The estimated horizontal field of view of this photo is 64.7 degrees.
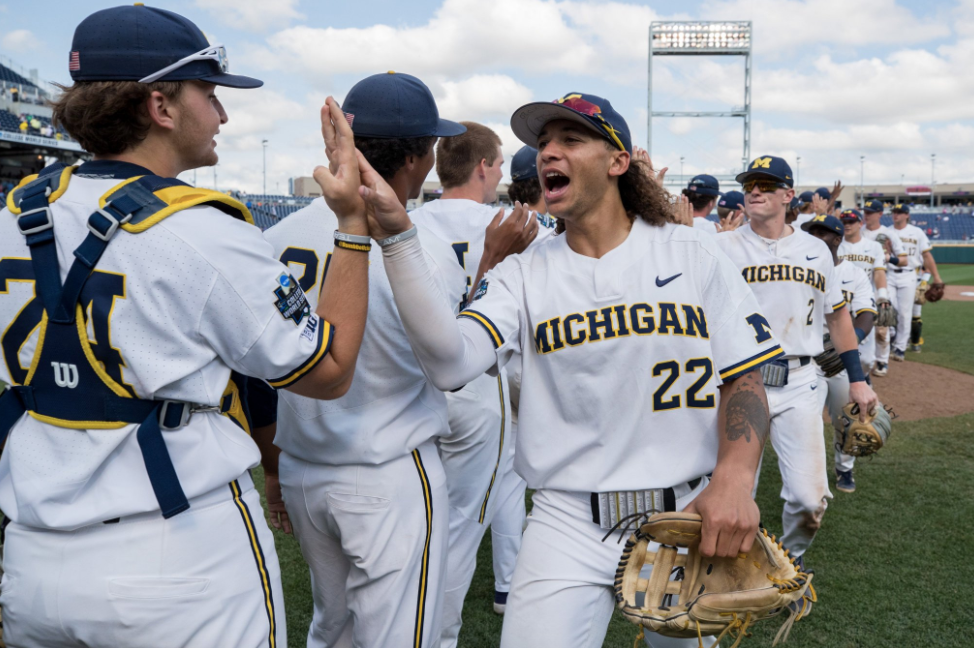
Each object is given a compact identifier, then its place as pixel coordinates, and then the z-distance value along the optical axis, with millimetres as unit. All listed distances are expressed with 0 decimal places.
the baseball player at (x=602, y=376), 2502
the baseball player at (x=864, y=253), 10234
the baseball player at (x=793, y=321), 4672
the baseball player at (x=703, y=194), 7785
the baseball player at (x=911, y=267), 12781
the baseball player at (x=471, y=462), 3418
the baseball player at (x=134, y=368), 1721
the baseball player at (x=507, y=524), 4441
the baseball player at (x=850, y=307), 6414
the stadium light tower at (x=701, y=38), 41812
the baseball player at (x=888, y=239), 12797
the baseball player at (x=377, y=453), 2566
